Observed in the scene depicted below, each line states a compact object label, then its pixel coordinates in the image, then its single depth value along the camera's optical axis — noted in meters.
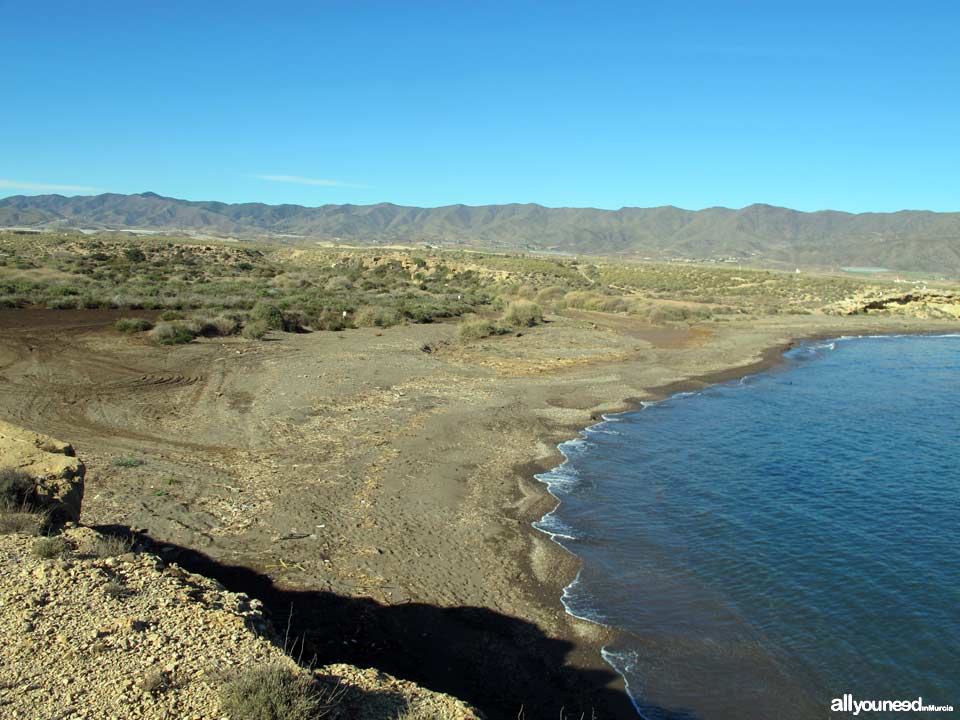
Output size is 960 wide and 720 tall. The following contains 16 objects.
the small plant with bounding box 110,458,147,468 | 13.38
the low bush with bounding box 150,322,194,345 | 28.23
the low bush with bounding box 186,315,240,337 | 30.31
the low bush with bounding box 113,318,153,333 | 29.78
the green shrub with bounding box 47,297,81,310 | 35.66
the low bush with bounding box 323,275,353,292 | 54.88
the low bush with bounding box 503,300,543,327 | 42.16
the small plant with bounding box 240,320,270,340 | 30.94
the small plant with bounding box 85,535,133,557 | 7.84
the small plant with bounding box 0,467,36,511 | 8.20
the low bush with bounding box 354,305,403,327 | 38.16
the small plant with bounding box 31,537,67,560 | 7.36
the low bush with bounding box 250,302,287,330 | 33.50
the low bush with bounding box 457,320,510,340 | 36.82
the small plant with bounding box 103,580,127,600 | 6.87
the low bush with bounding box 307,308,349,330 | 36.06
